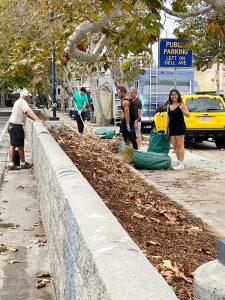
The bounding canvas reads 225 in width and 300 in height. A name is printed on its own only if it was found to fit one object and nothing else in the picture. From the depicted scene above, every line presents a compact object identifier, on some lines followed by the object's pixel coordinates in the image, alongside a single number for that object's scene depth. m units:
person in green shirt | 20.95
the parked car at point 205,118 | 18.75
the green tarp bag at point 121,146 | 15.05
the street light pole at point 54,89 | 20.17
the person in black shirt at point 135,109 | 14.84
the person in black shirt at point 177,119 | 12.91
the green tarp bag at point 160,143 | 13.90
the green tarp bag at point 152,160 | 13.19
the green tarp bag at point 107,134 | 21.08
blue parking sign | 15.71
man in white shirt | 12.62
